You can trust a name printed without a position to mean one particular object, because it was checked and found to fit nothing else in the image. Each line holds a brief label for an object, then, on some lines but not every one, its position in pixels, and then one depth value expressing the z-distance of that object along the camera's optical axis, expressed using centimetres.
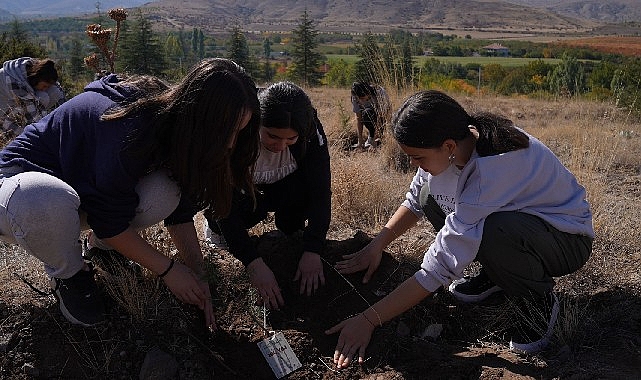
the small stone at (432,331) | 215
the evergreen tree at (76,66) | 2441
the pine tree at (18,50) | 988
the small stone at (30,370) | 188
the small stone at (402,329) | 213
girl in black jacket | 209
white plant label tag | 196
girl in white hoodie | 180
